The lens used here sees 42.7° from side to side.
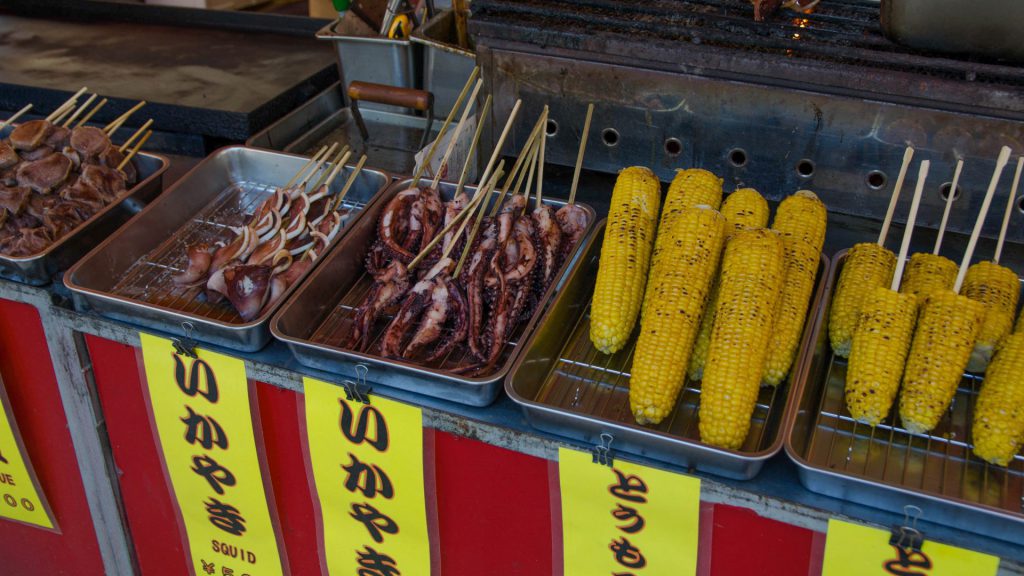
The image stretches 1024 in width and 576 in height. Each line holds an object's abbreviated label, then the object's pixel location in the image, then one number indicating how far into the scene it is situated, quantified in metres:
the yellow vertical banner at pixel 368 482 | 1.01
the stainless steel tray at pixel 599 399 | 0.92
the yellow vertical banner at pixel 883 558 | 0.87
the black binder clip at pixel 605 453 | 0.94
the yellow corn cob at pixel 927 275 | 1.01
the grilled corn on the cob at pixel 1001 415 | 0.91
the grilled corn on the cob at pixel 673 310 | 0.94
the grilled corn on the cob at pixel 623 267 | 1.02
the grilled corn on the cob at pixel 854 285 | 1.01
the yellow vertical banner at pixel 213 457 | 1.06
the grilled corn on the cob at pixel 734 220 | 1.00
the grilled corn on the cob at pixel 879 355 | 0.93
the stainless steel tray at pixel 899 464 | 0.88
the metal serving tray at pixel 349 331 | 0.99
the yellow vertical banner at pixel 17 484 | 1.22
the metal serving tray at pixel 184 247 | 1.05
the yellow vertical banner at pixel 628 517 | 0.94
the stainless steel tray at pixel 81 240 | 1.12
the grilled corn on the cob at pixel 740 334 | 0.92
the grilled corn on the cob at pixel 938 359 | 0.92
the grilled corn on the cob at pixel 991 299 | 0.98
